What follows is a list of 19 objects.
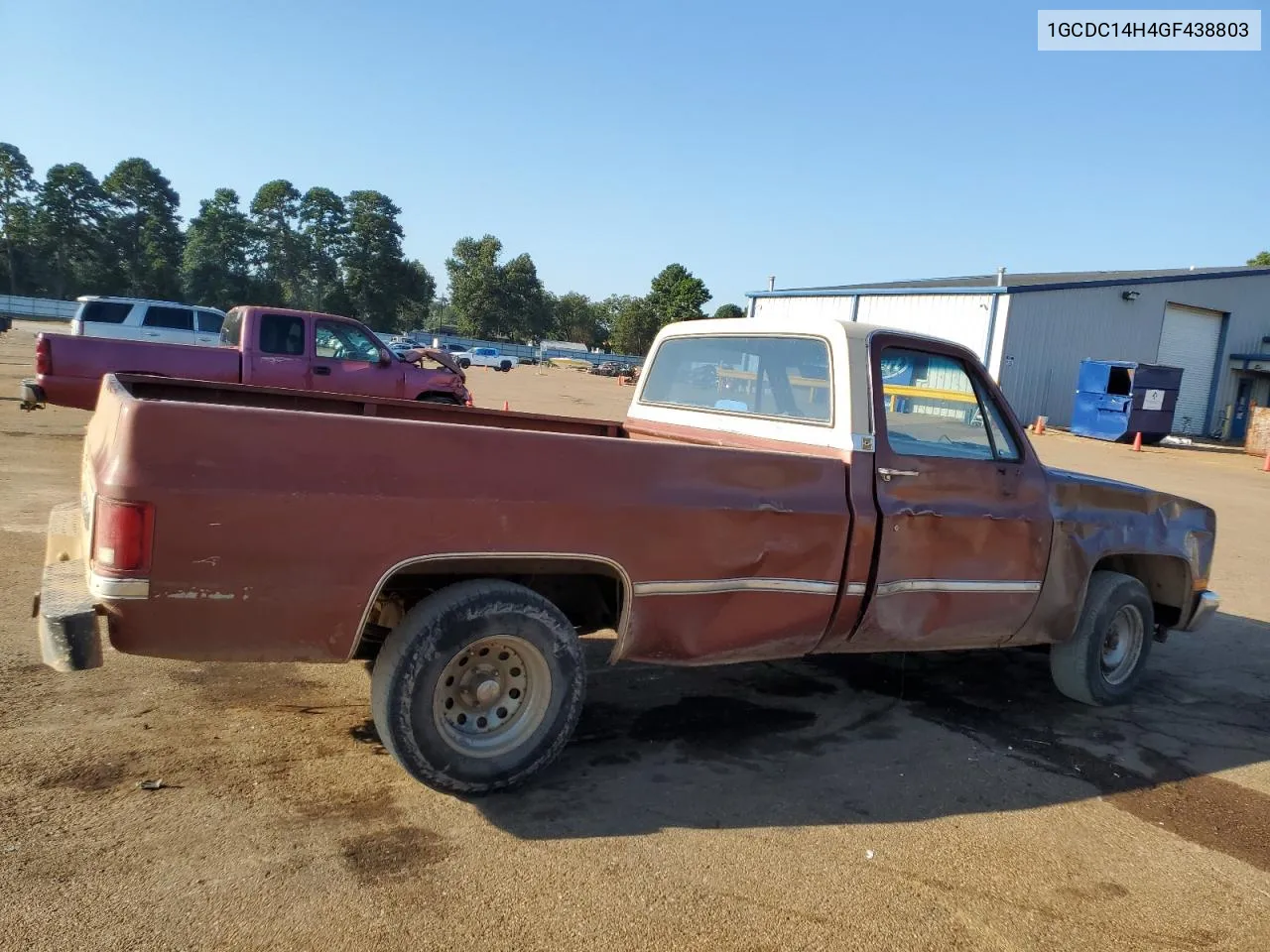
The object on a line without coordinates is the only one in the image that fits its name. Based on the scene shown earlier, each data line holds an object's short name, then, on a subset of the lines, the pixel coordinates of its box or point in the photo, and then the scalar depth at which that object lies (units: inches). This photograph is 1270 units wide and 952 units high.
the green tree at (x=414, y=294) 3174.2
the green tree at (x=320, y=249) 3014.3
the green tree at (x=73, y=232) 2593.5
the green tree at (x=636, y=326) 3297.2
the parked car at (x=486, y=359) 2145.7
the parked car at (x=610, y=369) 2429.1
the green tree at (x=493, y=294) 3565.5
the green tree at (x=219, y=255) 2657.5
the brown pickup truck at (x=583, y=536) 107.4
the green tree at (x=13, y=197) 2588.6
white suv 689.6
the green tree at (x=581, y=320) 4178.2
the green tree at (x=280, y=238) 2933.1
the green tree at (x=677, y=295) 2995.1
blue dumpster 1019.9
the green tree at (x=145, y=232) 2625.5
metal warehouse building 1111.0
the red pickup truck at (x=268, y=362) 389.7
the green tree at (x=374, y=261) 3073.3
